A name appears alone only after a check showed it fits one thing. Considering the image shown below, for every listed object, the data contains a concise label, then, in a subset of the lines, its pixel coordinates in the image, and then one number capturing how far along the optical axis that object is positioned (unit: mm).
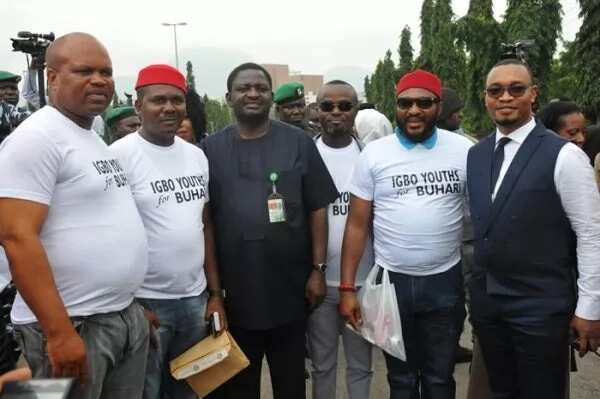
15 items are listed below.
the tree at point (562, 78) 37594
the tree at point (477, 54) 29859
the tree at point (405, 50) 52594
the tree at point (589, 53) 25580
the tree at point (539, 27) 29312
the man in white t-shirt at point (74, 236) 1932
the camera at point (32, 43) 5516
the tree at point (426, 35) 39962
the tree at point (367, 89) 71425
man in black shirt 2850
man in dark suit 2426
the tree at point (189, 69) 74500
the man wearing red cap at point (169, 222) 2658
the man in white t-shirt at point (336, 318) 3148
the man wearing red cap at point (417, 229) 2848
